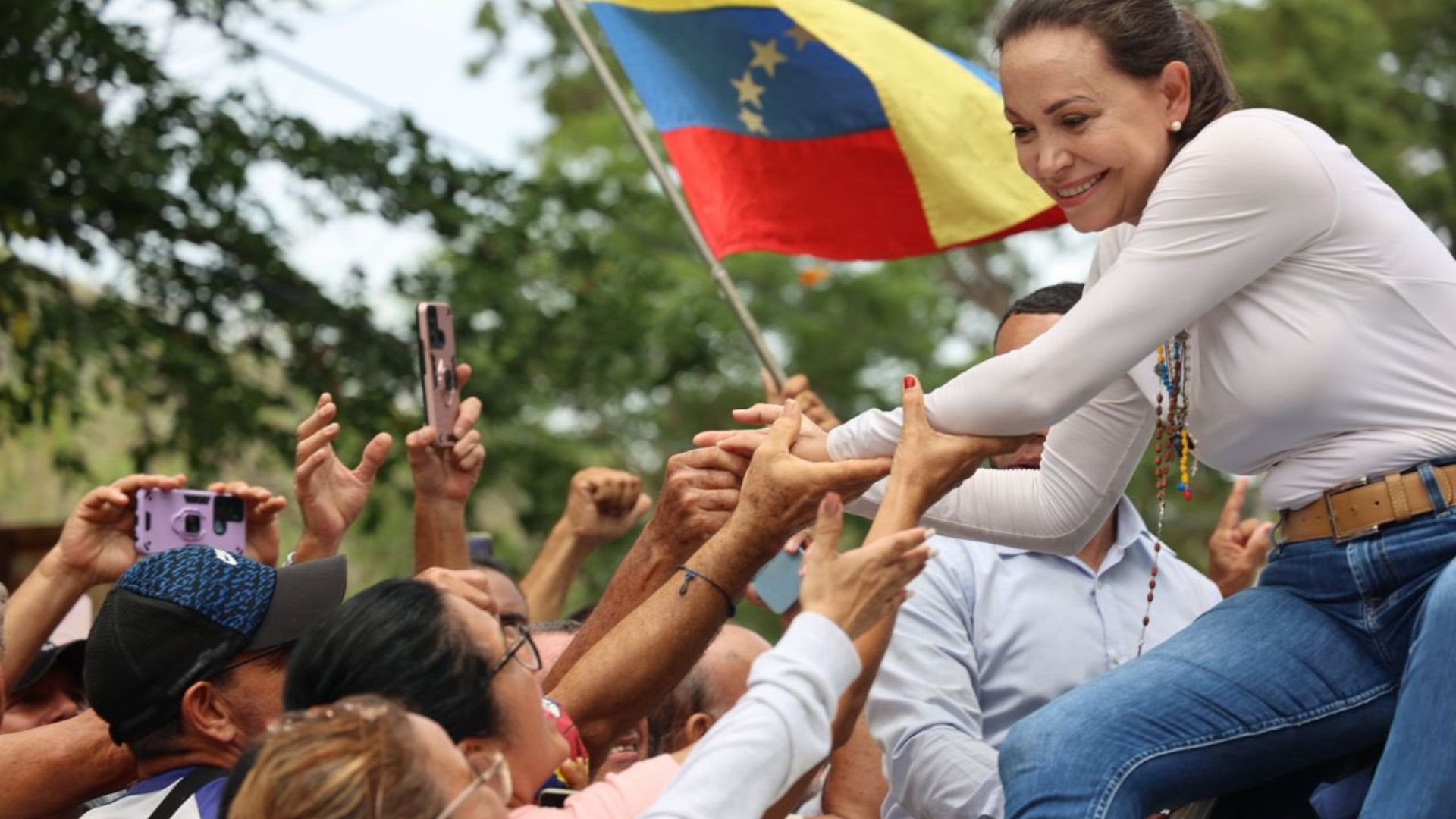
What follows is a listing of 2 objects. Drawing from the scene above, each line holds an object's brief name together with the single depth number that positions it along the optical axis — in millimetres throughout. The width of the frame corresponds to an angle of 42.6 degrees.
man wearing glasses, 3467
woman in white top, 3186
